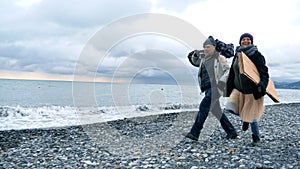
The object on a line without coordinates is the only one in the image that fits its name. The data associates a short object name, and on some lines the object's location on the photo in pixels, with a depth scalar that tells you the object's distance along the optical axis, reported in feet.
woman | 23.06
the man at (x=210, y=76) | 25.36
